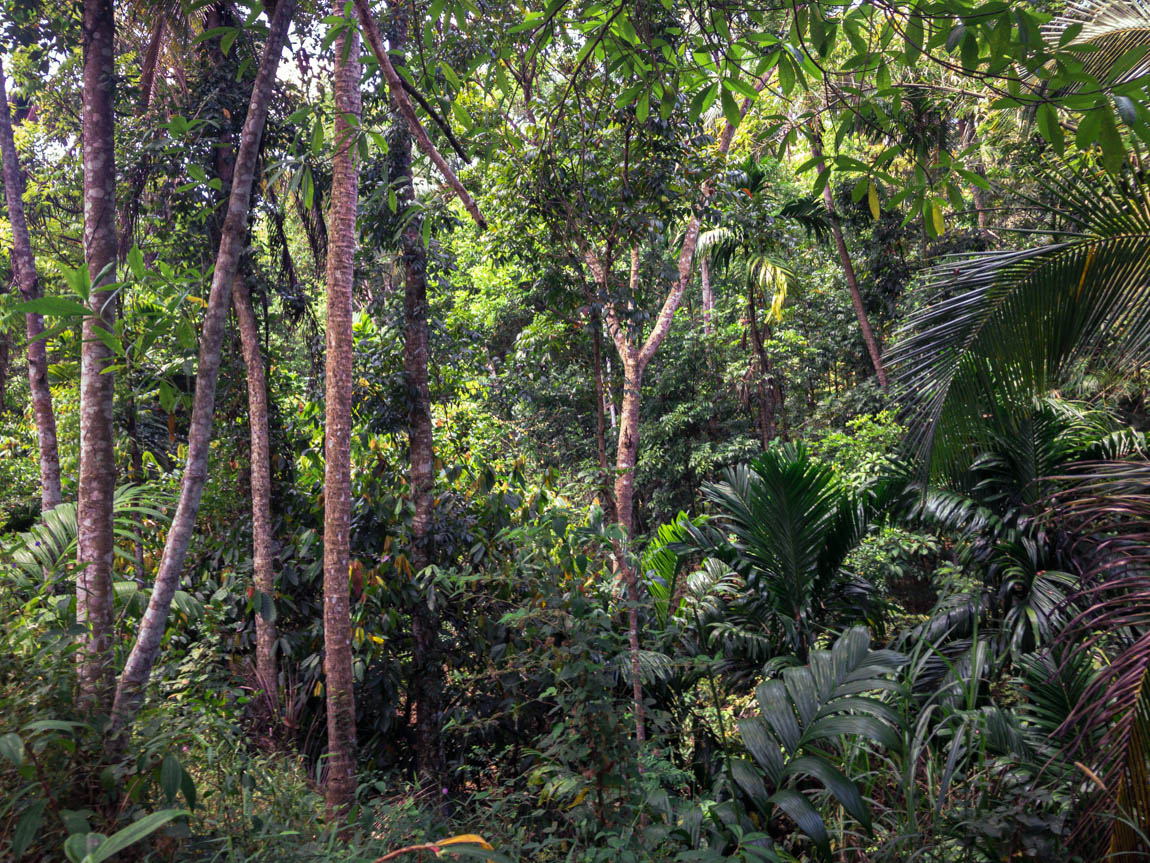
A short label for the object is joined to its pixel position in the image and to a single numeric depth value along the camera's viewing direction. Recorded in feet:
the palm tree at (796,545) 14.28
